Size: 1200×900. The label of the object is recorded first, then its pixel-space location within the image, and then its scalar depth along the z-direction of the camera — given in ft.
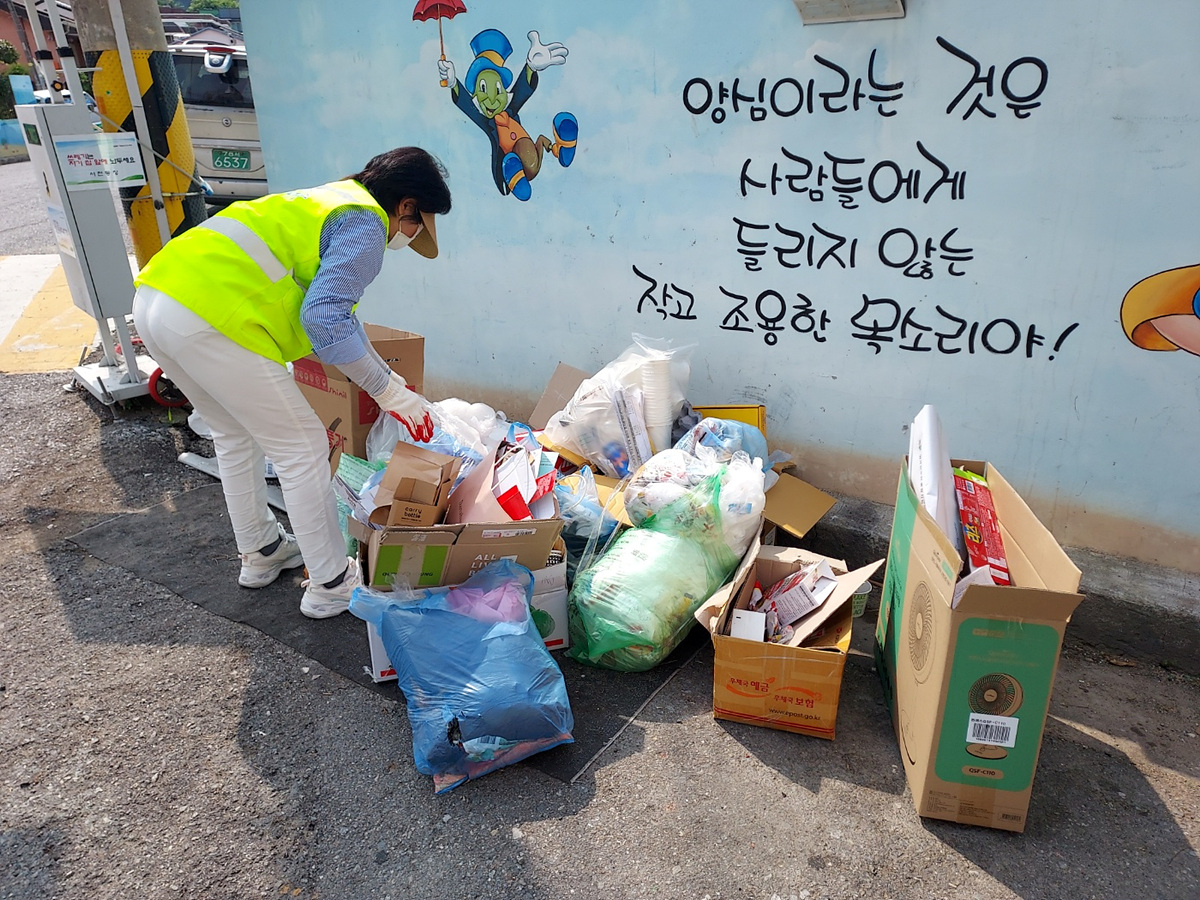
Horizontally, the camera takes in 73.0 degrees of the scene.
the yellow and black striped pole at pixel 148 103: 14.28
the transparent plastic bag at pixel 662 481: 9.44
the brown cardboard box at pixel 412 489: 8.24
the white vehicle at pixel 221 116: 24.88
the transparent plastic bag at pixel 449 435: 10.03
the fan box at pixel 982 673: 6.28
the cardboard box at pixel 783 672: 7.62
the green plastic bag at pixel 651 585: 8.60
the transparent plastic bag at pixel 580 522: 9.90
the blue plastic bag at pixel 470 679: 7.27
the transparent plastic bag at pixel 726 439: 10.29
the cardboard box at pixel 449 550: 7.97
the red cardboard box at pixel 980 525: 7.19
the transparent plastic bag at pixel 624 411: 10.84
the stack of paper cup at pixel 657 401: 11.02
